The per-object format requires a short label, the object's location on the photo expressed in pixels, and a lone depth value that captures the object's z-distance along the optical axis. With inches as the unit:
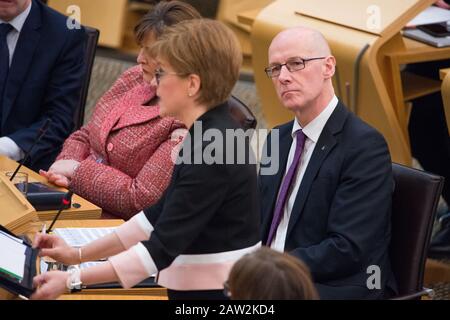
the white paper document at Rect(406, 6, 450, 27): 340.8
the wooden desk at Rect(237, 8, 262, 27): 450.0
